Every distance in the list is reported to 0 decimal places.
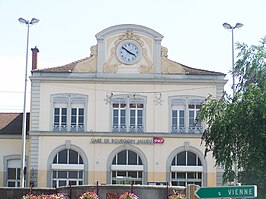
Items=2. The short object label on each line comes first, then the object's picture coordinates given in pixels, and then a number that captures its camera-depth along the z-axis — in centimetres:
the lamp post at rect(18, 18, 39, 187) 4322
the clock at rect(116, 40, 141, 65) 4906
